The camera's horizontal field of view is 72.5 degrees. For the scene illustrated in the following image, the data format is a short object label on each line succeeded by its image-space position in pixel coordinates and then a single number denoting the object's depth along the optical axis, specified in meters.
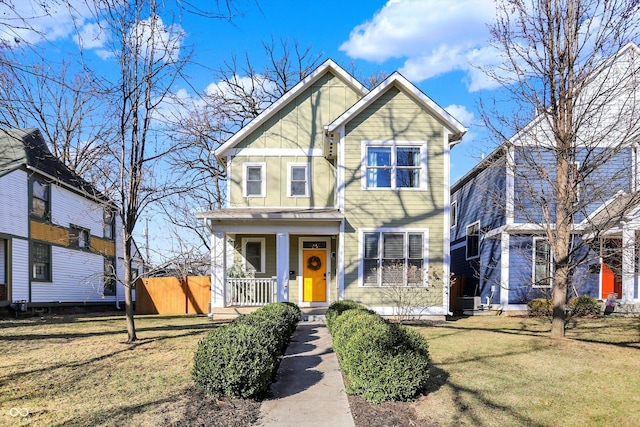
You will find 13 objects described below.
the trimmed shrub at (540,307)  13.73
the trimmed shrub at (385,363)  5.38
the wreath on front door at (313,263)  15.51
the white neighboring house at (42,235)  15.71
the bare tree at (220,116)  23.39
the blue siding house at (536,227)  9.46
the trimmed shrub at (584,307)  13.74
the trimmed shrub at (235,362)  5.26
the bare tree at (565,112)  9.13
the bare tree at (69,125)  4.67
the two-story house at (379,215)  13.33
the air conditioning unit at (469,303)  15.30
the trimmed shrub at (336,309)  9.23
